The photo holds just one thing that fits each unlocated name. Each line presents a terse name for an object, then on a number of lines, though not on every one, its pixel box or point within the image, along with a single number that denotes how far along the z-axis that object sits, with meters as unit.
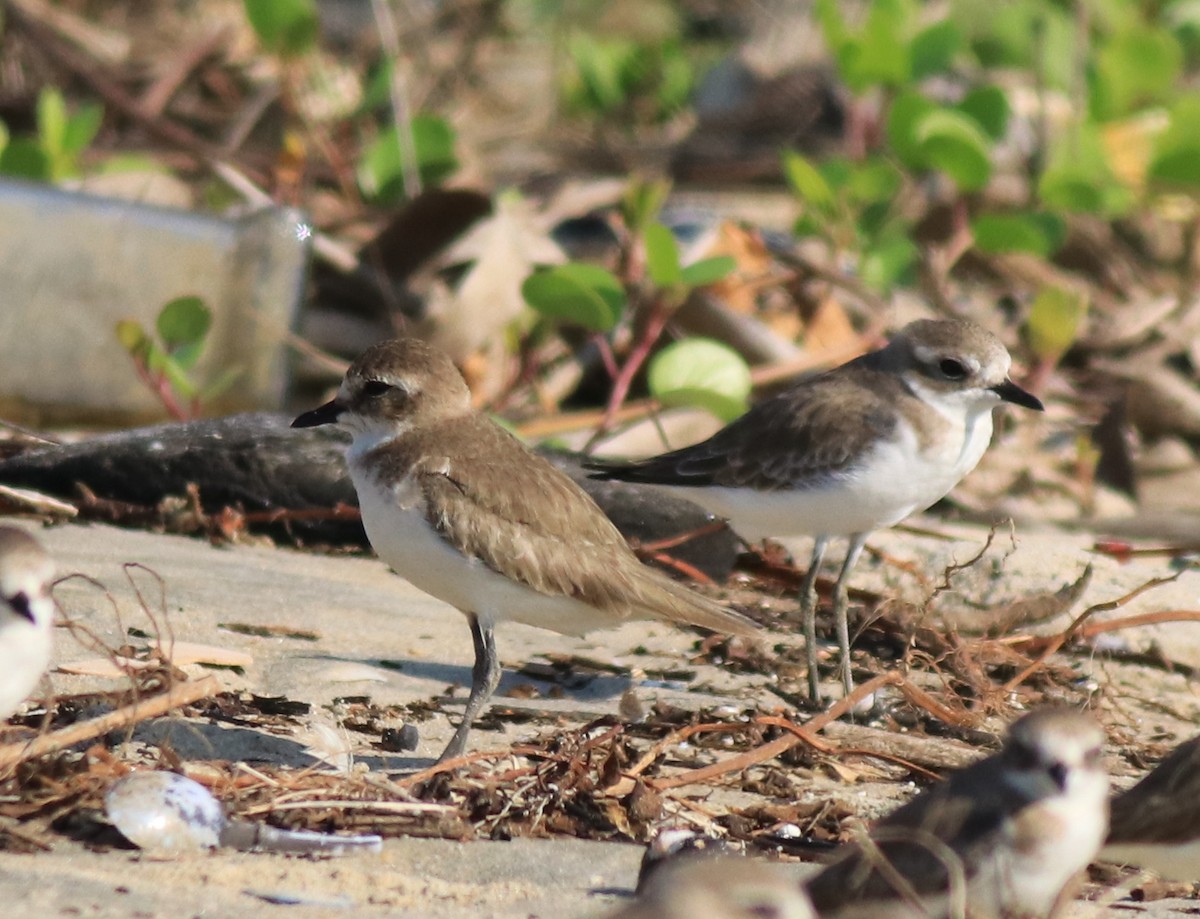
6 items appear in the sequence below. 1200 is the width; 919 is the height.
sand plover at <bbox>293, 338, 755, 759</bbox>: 8.44
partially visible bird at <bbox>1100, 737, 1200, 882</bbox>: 6.95
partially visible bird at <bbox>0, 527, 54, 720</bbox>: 6.63
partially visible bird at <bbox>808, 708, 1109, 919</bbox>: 6.03
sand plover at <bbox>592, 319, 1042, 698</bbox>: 10.09
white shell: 6.55
